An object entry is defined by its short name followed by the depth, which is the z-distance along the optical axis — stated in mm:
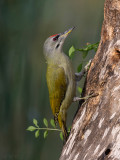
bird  6586
